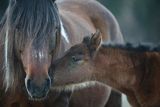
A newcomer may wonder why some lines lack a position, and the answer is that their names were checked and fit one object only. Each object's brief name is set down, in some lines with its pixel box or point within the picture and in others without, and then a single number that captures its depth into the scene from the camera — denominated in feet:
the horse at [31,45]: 52.71
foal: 56.70
